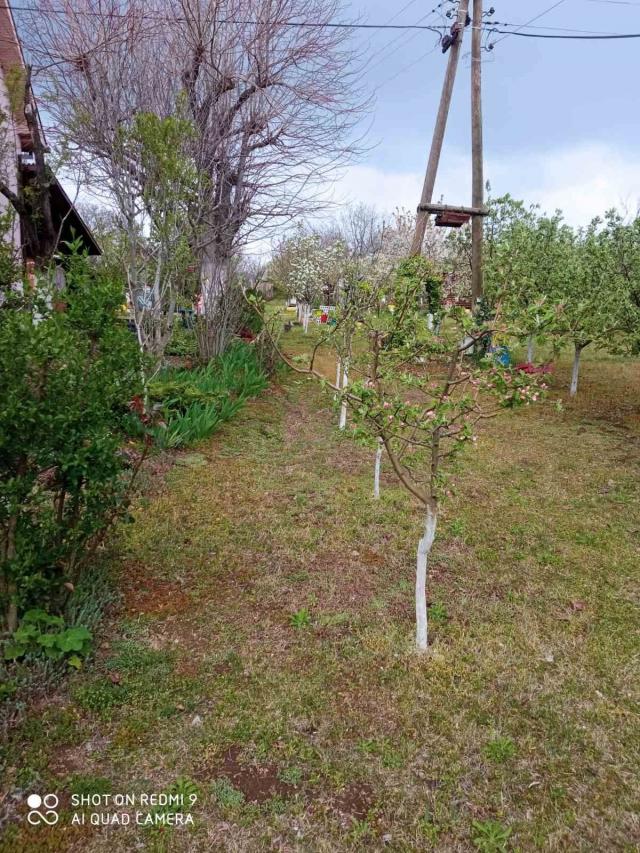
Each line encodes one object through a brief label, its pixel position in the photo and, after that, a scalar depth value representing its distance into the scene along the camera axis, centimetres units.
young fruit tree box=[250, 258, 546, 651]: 262
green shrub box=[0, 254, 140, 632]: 224
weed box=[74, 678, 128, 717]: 239
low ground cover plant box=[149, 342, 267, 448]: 597
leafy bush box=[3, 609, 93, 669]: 246
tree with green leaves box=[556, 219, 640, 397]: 774
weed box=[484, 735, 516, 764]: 227
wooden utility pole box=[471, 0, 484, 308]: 778
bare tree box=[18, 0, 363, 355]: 760
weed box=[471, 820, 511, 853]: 188
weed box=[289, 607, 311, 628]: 313
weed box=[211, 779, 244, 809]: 201
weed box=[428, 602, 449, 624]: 327
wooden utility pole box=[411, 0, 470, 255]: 730
